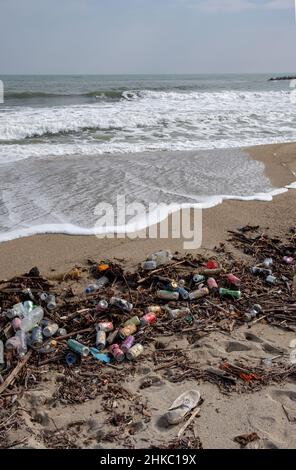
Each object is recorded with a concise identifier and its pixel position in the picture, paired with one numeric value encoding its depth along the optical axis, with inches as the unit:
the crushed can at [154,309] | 128.4
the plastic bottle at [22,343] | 110.5
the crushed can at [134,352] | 109.4
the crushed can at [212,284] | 139.9
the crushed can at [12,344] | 111.1
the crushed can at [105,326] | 119.2
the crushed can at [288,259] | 158.8
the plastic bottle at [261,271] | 150.3
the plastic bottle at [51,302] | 128.6
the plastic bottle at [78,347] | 110.2
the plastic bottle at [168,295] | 135.0
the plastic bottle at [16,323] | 116.8
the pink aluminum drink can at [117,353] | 109.2
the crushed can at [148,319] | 122.9
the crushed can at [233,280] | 141.8
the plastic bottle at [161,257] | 155.8
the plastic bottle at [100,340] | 113.7
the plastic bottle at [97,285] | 138.2
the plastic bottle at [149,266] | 150.3
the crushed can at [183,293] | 135.3
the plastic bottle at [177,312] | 126.7
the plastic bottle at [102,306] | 127.8
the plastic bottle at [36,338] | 113.5
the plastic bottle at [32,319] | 118.3
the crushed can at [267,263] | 155.5
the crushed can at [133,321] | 121.7
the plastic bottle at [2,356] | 106.7
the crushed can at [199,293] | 135.6
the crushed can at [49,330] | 116.7
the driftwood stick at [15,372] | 99.0
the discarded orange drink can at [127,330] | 116.4
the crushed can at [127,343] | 111.6
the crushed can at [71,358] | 107.9
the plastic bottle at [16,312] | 121.6
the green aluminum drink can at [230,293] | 136.2
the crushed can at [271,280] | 145.2
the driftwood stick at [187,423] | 86.2
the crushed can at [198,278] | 142.5
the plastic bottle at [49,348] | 111.3
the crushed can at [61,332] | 118.2
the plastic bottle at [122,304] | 128.5
